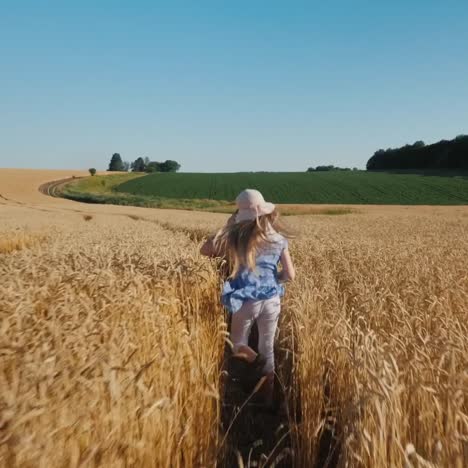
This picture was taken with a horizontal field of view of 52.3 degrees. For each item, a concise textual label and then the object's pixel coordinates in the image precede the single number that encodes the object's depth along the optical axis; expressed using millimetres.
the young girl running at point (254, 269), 4129
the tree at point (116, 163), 143250
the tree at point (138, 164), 142750
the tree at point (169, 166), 132500
